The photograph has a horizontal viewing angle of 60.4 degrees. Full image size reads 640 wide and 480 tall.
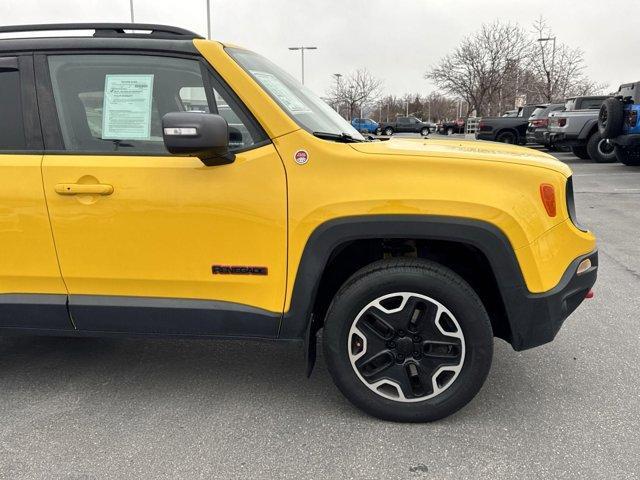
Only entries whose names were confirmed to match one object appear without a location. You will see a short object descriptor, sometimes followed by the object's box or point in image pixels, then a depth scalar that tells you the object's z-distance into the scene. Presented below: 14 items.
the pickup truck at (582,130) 15.39
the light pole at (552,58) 31.17
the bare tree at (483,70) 34.06
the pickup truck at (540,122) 18.25
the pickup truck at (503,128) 21.14
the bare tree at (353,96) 47.66
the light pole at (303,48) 39.64
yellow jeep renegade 2.45
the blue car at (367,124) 41.06
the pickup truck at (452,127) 41.50
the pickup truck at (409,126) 45.75
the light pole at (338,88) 49.48
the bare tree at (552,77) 32.72
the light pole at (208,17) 19.26
